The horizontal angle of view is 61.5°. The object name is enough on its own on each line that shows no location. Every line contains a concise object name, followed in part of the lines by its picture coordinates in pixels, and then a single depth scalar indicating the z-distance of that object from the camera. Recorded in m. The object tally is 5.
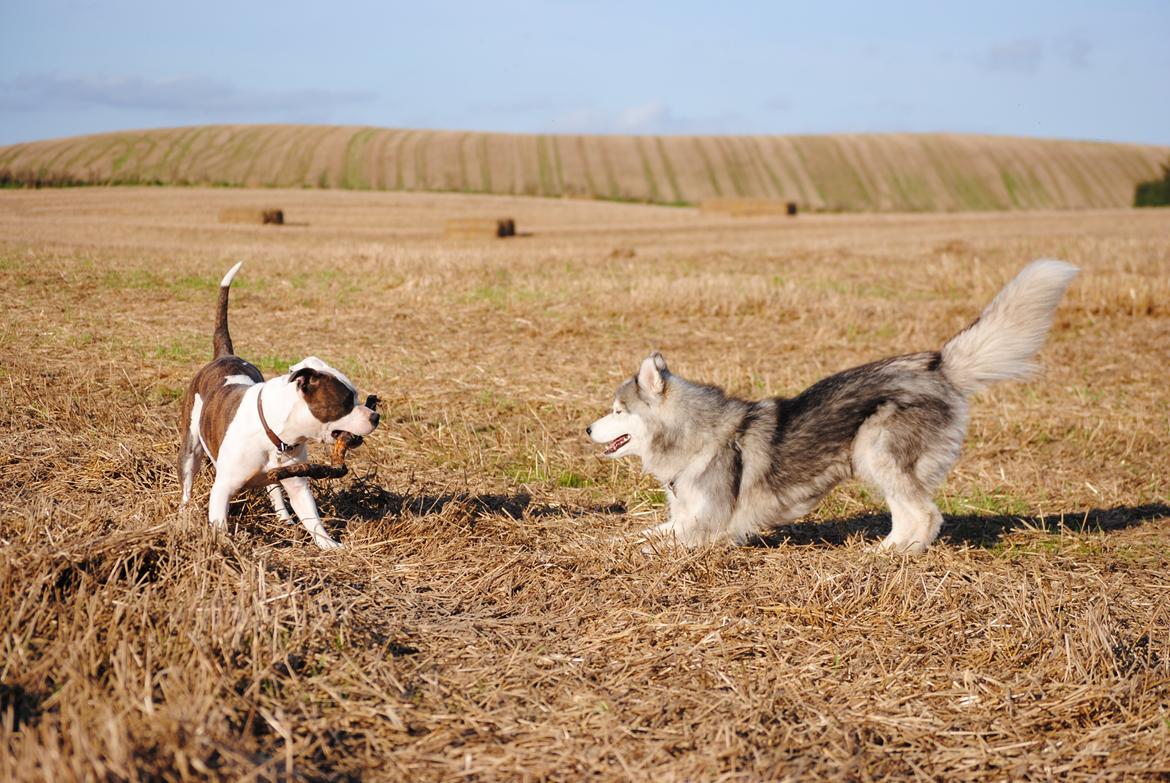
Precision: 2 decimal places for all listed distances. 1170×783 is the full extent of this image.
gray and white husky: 6.01
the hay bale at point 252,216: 30.38
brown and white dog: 5.03
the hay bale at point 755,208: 38.75
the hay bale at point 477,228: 27.97
